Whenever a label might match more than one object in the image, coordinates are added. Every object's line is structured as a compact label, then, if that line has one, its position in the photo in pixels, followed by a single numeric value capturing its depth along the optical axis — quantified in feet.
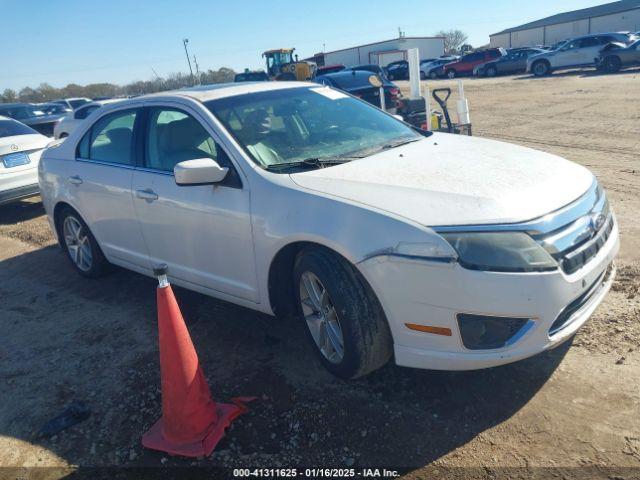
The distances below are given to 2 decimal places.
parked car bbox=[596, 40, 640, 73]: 77.51
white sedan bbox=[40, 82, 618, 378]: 8.48
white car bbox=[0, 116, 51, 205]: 26.73
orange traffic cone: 9.21
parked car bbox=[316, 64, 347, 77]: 88.22
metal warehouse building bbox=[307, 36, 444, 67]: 178.70
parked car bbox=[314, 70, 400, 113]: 41.29
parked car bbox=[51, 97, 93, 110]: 83.84
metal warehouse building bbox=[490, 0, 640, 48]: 163.32
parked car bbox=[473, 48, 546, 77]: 108.05
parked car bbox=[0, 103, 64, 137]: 54.75
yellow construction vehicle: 90.90
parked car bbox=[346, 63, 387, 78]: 71.47
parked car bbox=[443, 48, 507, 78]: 124.36
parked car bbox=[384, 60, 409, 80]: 132.77
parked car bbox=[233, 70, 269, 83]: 98.43
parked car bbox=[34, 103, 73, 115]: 59.41
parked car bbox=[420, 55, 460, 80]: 139.23
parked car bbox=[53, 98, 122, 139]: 41.81
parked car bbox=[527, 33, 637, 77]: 85.81
